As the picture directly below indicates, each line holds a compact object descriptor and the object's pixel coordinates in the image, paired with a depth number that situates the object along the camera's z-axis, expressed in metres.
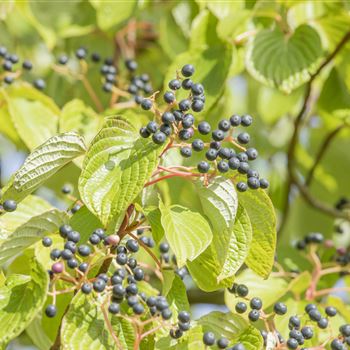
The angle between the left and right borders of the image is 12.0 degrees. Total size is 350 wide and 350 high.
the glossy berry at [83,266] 1.03
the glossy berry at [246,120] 1.09
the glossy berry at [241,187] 1.08
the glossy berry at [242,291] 1.10
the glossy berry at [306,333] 1.08
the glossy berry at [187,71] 1.09
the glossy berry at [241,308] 1.11
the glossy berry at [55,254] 1.04
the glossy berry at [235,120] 1.09
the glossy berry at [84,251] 1.04
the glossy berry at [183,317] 1.04
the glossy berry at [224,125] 1.08
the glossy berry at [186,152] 1.06
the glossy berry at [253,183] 1.07
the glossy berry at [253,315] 1.09
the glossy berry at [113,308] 1.02
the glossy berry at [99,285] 1.02
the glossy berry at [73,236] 1.05
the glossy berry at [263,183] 1.09
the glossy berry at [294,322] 1.09
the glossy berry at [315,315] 1.12
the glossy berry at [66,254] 1.03
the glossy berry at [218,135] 1.07
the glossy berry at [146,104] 1.07
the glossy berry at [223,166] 1.06
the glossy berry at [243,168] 1.07
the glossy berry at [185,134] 1.05
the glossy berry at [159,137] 1.04
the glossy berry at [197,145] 1.06
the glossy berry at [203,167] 1.06
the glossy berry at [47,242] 1.07
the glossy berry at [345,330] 1.10
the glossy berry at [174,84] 1.08
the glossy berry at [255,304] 1.09
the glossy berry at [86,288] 1.02
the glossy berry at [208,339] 1.05
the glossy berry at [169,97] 1.06
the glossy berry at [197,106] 1.07
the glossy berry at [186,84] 1.08
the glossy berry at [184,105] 1.06
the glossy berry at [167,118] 1.05
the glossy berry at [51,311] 1.03
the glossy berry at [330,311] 1.14
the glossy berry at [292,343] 1.06
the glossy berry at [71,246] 1.04
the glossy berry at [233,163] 1.06
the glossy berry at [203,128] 1.08
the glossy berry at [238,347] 1.04
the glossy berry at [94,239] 1.04
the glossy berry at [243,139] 1.09
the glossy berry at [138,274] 1.05
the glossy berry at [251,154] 1.09
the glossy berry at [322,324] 1.12
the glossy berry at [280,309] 1.12
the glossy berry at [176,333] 1.04
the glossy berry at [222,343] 1.05
